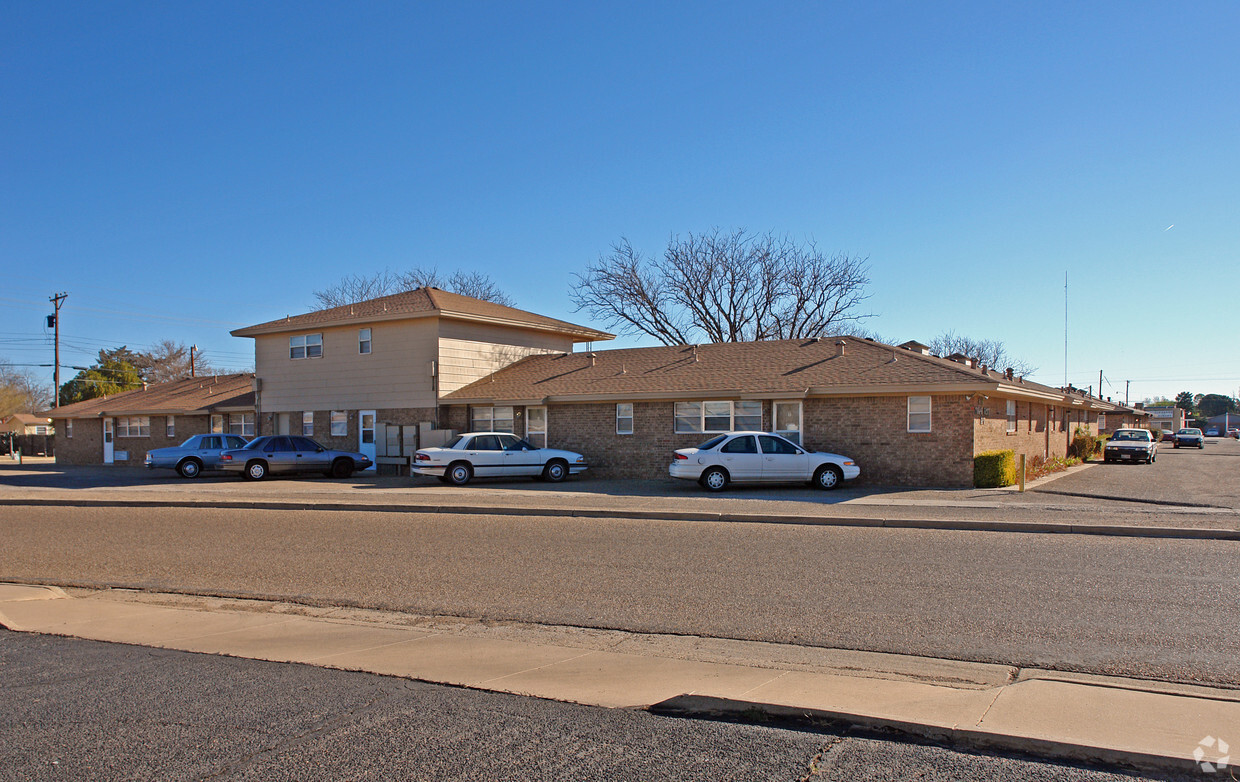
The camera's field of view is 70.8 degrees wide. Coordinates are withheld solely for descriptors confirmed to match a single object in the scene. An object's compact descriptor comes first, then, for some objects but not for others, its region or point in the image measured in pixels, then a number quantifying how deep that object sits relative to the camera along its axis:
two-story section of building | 29.61
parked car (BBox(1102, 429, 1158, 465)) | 34.31
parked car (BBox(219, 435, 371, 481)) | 27.23
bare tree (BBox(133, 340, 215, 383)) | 75.44
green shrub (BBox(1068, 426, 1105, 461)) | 35.91
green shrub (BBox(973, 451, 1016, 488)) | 21.00
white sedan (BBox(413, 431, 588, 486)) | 24.06
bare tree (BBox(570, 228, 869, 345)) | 45.44
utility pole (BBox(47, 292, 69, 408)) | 49.00
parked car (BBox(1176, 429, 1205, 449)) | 54.79
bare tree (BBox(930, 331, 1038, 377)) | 77.38
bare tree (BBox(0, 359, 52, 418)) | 76.00
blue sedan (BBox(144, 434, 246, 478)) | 28.38
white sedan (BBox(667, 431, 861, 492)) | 20.56
